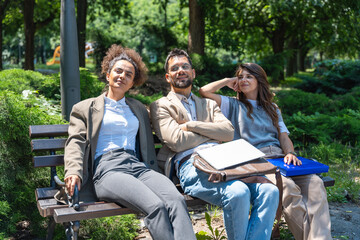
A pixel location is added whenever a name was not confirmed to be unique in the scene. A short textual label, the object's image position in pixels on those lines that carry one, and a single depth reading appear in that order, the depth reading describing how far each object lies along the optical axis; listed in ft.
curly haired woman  9.34
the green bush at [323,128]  23.10
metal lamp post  13.67
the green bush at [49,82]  20.16
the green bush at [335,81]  40.86
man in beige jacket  9.78
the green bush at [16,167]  12.00
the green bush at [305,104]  28.99
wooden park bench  9.43
